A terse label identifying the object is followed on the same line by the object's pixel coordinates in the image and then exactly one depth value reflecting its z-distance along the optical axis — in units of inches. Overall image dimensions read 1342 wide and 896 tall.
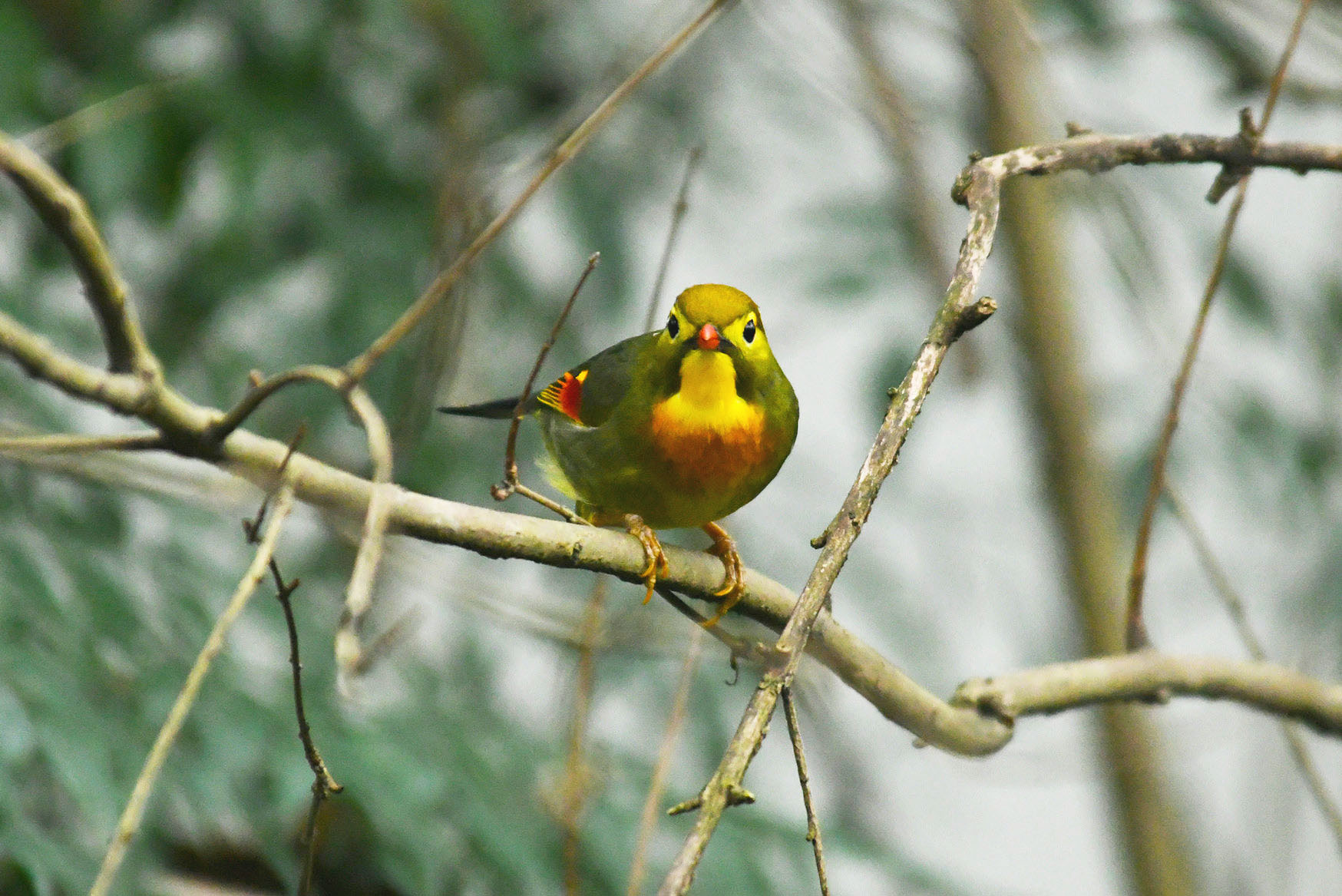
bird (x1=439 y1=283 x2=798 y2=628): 168.0
